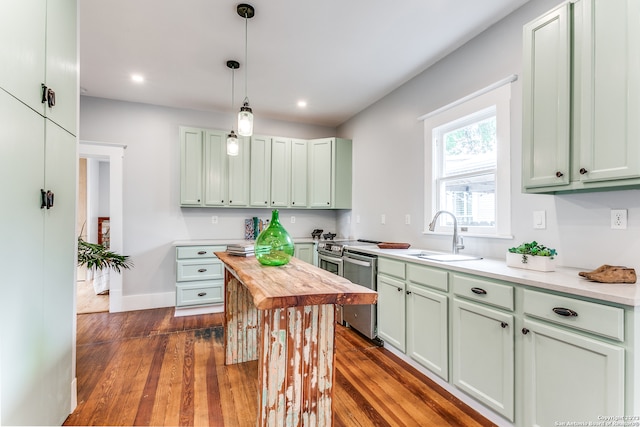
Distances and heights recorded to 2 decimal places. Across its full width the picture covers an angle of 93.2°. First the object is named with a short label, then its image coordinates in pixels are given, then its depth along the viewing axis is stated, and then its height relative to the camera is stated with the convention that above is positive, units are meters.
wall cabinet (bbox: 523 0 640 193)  1.43 +0.62
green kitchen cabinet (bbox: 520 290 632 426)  1.26 -0.66
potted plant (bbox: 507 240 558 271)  1.77 -0.26
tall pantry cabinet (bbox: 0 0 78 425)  1.25 +0.02
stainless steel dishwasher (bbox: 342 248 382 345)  2.98 -0.70
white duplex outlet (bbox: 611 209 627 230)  1.67 -0.02
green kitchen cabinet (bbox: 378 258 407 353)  2.60 -0.80
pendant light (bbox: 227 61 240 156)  2.90 +0.68
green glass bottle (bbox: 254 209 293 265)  1.89 -0.21
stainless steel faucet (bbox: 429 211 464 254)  2.58 -0.23
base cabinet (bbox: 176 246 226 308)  3.80 -0.82
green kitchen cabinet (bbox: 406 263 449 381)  2.14 -0.79
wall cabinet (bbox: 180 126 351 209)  4.10 +0.60
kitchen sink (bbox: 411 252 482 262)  2.37 -0.35
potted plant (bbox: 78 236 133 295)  3.10 -0.46
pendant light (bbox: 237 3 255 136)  2.19 +0.71
